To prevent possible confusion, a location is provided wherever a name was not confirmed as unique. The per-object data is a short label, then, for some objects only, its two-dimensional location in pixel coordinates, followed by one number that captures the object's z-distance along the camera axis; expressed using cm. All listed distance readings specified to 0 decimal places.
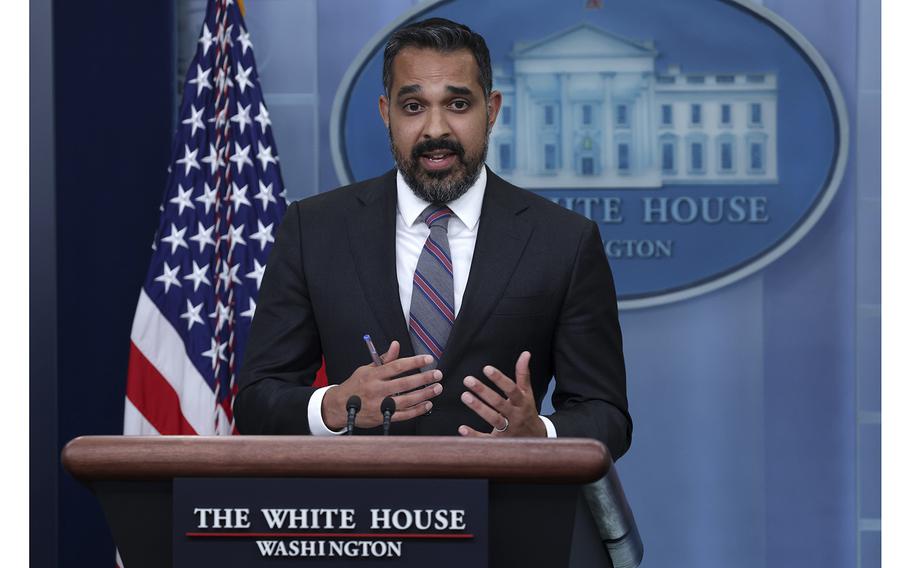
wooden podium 326
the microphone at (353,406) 343
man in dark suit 377
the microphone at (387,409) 342
